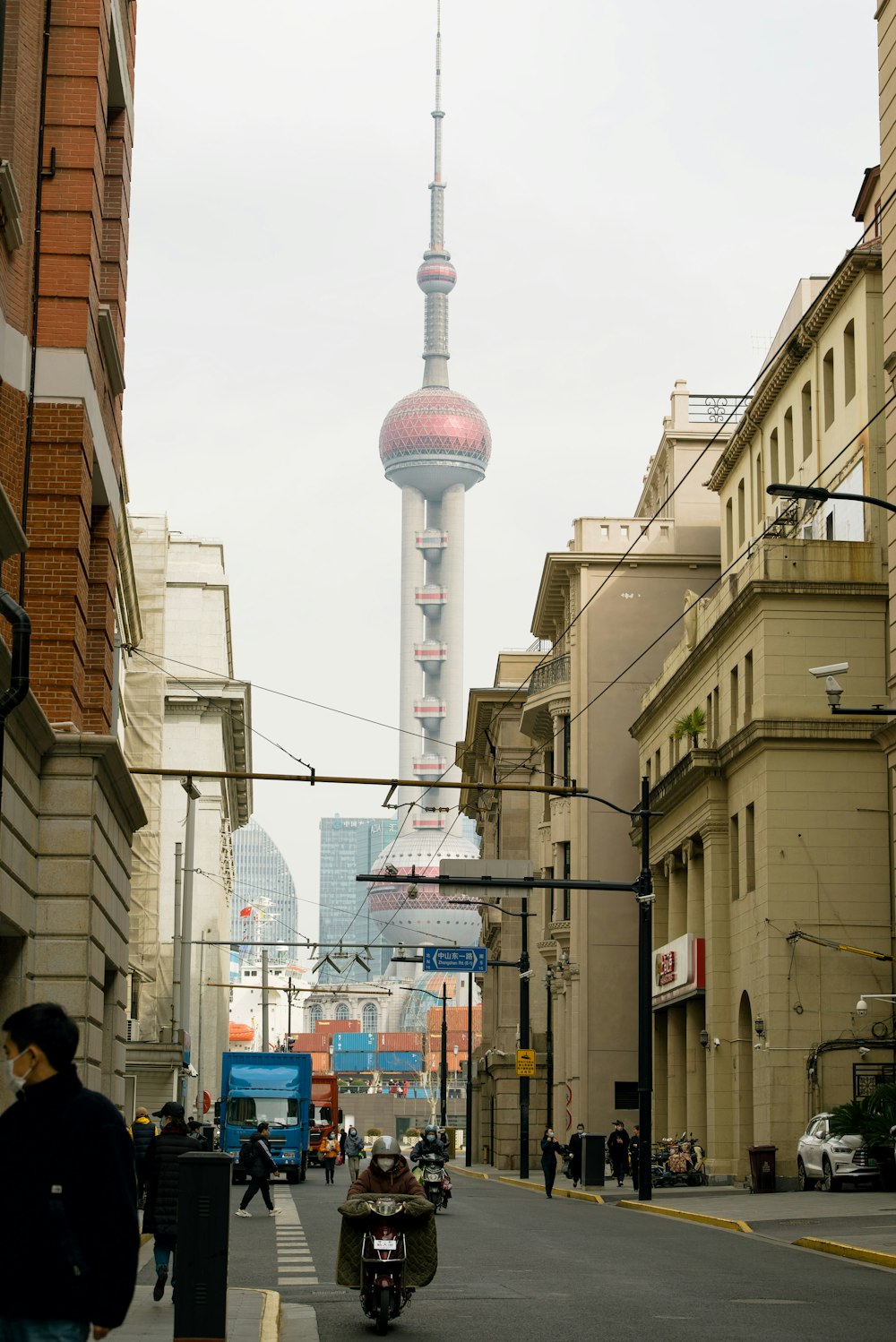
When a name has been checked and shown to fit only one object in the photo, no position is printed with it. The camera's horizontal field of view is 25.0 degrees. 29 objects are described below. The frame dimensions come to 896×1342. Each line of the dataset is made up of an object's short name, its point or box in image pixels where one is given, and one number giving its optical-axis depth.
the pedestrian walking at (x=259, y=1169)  33.91
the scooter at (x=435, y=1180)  34.44
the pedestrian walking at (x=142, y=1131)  31.77
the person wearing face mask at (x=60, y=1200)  6.81
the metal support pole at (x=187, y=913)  63.26
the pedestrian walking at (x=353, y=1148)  51.41
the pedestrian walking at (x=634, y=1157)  40.22
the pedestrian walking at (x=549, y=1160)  43.66
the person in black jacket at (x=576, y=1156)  49.75
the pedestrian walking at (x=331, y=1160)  53.69
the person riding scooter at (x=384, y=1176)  16.45
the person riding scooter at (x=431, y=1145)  36.53
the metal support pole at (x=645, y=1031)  38.81
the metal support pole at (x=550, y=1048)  60.06
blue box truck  53.19
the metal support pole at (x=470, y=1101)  84.50
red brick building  21.86
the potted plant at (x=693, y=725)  52.31
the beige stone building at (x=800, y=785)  43.69
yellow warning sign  57.28
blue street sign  62.16
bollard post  13.86
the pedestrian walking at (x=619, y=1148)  49.97
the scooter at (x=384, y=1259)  15.95
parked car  36.91
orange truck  69.29
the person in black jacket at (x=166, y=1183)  19.36
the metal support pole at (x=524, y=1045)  56.34
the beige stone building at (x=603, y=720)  67.50
